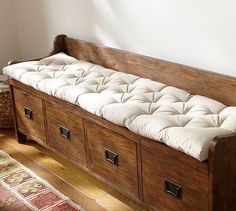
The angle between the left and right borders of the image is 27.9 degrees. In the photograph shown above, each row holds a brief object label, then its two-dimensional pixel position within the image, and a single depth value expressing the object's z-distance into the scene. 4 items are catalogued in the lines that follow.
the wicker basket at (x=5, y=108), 3.36
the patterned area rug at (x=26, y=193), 2.37
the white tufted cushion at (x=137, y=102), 1.81
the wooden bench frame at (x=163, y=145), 1.71
